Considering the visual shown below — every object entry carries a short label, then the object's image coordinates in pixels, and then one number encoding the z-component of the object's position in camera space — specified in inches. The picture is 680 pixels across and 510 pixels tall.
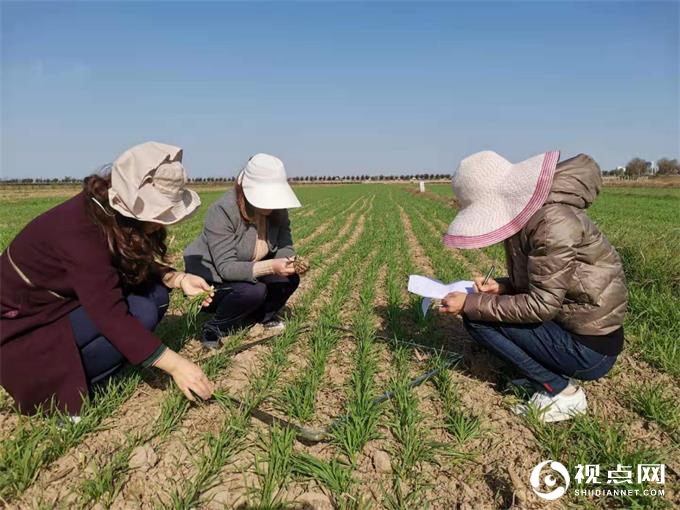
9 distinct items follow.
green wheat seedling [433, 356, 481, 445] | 95.3
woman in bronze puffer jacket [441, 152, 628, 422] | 89.6
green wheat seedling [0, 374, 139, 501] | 77.7
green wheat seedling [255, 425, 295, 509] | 76.4
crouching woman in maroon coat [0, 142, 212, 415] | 85.4
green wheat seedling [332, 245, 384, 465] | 90.9
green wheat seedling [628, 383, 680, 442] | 96.0
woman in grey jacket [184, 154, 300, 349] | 131.0
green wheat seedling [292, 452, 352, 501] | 79.3
